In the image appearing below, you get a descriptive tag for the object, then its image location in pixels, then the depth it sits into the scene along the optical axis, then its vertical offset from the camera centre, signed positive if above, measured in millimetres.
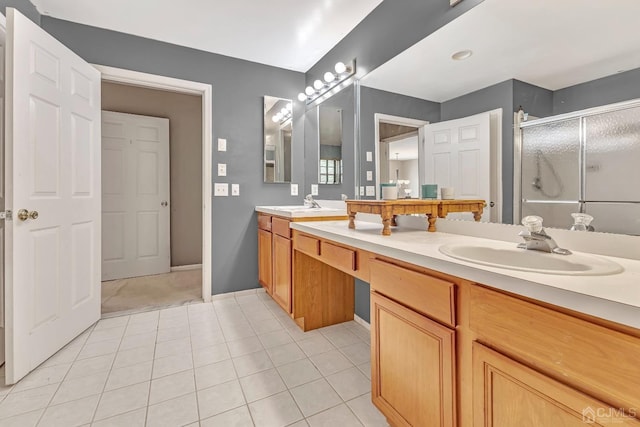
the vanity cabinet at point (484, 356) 525 -360
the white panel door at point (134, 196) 3320 +144
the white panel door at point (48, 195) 1451 +75
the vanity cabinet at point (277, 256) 2052 -401
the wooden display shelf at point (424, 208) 1320 -1
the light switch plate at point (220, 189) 2645 +174
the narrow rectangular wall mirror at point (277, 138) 2867 +713
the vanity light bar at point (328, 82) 2283 +1124
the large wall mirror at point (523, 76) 905 +529
